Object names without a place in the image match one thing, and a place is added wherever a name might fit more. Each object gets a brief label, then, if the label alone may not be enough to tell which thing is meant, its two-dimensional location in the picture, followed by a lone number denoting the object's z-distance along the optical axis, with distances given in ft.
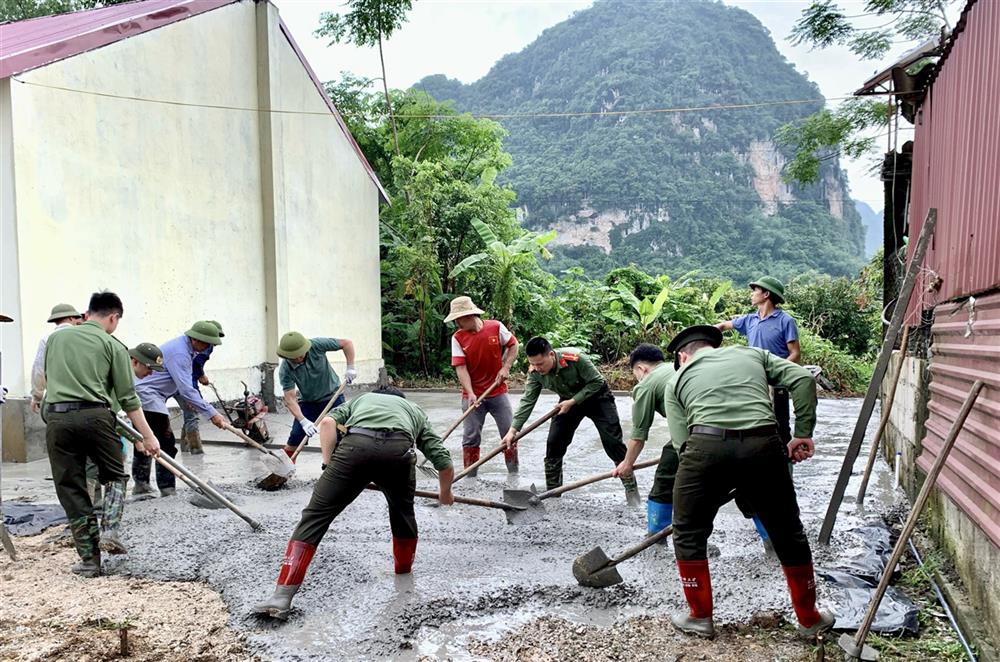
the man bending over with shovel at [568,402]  21.27
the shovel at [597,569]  14.56
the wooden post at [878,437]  18.63
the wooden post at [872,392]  17.11
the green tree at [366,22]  63.31
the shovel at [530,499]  19.22
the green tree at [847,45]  53.26
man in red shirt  24.61
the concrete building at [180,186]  28.27
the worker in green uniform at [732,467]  12.02
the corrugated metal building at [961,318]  13.02
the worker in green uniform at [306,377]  22.41
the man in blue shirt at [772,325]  19.53
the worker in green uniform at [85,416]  15.70
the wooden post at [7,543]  16.58
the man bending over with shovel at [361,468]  13.38
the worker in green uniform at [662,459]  16.51
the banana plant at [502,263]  54.70
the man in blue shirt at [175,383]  21.57
